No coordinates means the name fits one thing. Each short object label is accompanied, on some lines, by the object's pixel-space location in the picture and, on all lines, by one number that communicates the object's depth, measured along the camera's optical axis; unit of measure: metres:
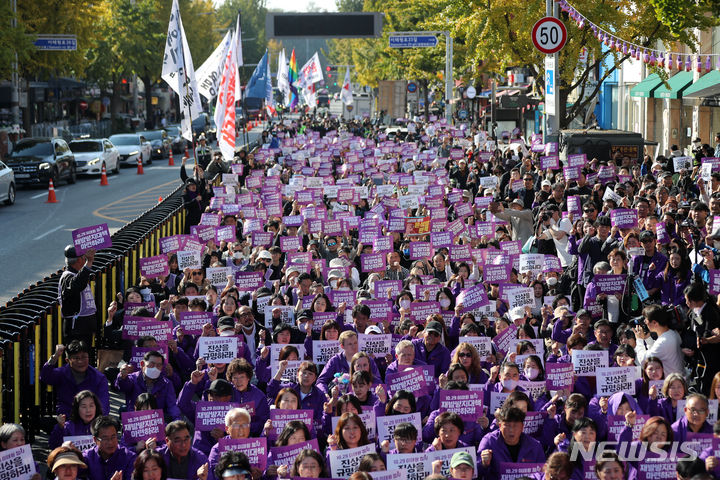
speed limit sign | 23.41
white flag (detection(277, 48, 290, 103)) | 48.72
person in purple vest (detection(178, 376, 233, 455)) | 8.77
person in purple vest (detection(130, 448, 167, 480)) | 7.84
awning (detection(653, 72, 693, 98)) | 34.00
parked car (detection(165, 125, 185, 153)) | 54.85
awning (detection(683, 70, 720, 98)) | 28.55
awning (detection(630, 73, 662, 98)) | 38.41
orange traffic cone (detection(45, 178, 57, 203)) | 31.17
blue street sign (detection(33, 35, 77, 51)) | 40.38
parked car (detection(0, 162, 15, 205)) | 29.14
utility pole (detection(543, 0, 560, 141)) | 24.36
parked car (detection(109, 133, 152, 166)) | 45.16
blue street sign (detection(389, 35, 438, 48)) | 45.66
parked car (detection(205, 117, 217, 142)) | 58.00
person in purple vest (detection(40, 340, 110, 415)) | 10.00
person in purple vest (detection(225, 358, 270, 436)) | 9.28
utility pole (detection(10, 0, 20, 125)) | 40.91
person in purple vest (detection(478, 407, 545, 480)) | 8.10
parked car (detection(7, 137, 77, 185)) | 34.34
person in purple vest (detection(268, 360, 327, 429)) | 9.36
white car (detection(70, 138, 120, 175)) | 39.19
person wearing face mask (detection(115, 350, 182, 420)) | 9.96
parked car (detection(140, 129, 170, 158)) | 50.98
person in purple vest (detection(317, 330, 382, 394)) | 10.13
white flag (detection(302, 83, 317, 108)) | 57.98
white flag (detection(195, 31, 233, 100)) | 25.82
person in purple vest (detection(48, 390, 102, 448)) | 8.92
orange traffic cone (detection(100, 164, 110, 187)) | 36.81
